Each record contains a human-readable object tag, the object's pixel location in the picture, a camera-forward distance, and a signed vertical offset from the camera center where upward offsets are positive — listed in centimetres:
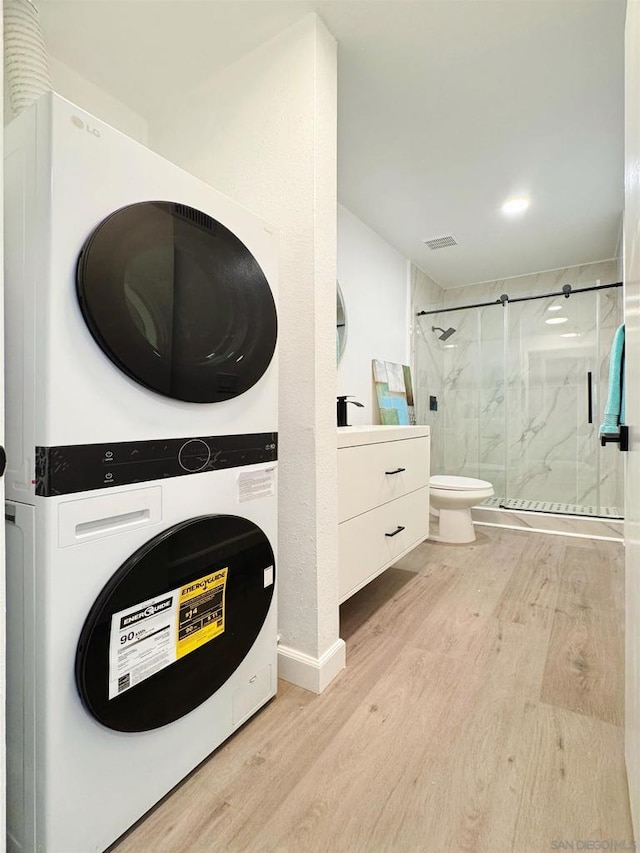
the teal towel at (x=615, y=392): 117 +8
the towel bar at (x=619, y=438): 102 -5
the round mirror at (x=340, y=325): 261 +59
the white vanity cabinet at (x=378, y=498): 164 -35
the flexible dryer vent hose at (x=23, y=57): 122 +106
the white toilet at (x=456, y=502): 285 -57
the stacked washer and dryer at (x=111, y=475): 79 -12
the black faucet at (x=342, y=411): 226 +4
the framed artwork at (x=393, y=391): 305 +21
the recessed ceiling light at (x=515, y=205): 261 +134
